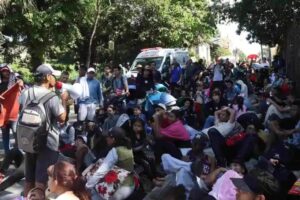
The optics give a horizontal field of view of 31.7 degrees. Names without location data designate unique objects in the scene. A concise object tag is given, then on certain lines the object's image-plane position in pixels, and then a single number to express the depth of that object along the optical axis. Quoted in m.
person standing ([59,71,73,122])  10.37
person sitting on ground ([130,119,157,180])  7.32
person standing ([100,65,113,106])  12.09
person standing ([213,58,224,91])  14.03
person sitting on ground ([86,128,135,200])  5.48
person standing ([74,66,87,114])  10.24
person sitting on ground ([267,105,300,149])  7.98
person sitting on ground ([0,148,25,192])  7.37
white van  20.52
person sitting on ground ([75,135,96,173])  7.09
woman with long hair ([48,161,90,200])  4.04
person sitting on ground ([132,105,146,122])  9.70
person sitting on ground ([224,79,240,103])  11.66
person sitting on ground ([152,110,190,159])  7.62
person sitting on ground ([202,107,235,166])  7.56
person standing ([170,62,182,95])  17.41
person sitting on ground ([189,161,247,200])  5.16
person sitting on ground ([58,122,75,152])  8.47
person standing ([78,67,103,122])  9.85
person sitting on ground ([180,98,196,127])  11.27
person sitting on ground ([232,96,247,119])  9.93
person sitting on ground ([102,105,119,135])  8.91
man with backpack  5.36
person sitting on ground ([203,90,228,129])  10.62
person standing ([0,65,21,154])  8.09
